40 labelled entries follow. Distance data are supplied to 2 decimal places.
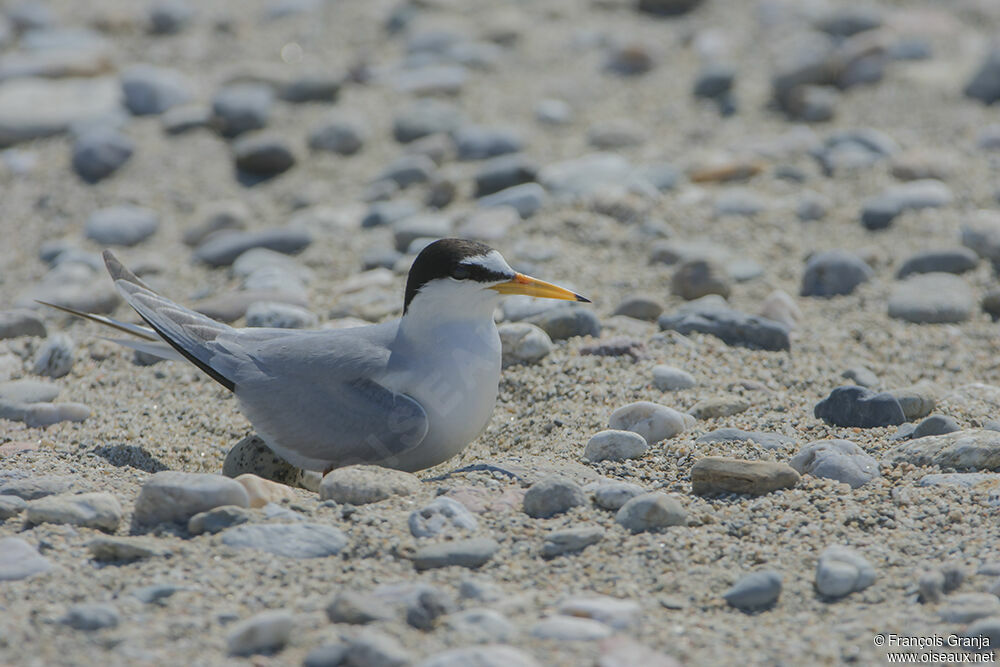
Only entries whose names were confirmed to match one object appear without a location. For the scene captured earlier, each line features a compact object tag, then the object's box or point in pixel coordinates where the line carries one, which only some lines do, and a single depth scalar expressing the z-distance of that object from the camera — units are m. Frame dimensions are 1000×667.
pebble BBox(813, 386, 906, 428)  8.05
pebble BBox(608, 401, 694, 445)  8.06
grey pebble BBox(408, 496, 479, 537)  6.51
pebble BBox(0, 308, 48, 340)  10.25
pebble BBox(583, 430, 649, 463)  7.72
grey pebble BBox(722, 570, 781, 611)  5.95
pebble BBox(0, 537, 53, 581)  6.12
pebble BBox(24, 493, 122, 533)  6.66
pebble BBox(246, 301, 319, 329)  10.03
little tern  7.89
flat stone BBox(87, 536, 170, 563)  6.23
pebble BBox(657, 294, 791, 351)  9.66
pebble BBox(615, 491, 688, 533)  6.64
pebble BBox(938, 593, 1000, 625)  5.60
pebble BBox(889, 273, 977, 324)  10.30
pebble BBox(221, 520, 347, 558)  6.33
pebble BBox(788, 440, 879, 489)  7.13
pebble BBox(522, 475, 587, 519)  6.83
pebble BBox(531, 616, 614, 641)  5.52
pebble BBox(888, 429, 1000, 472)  7.17
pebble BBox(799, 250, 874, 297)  10.93
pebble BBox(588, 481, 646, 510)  6.87
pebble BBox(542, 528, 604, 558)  6.43
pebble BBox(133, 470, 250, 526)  6.63
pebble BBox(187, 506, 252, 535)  6.55
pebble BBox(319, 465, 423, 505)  6.99
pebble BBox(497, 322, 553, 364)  9.41
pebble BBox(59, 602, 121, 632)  5.59
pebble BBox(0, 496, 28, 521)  6.81
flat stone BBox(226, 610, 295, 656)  5.41
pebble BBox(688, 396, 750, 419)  8.43
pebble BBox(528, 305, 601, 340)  9.79
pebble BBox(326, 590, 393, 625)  5.60
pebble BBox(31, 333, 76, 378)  9.80
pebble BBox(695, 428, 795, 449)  7.74
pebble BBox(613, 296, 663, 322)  10.35
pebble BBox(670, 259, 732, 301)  10.67
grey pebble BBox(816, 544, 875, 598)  5.99
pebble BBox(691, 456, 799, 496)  7.02
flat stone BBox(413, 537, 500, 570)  6.23
